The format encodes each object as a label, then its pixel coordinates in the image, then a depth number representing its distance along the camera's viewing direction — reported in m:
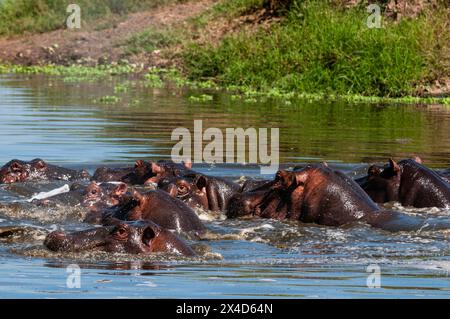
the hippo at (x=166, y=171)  19.67
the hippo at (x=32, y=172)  20.80
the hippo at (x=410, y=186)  17.94
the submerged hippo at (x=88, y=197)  17.97
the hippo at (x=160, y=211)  15.70
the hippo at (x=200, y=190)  18.39
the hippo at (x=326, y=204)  16.56
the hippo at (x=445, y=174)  19.78
